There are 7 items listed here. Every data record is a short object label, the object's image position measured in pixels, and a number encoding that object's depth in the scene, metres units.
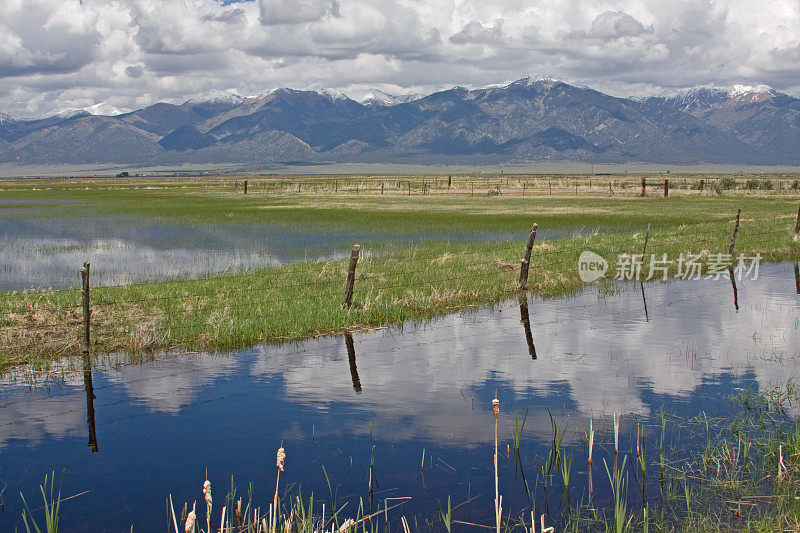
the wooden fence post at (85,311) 14.58
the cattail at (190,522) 6.00
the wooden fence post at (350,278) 17.89
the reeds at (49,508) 7.31
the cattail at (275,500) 7.01
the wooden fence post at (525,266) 22.16
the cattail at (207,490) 6.47
